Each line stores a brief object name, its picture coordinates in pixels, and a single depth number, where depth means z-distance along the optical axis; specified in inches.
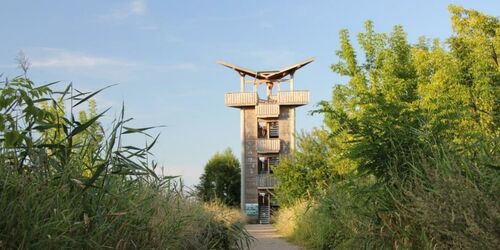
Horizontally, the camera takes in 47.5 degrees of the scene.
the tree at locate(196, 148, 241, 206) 1903.8
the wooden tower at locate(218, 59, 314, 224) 1761.8
